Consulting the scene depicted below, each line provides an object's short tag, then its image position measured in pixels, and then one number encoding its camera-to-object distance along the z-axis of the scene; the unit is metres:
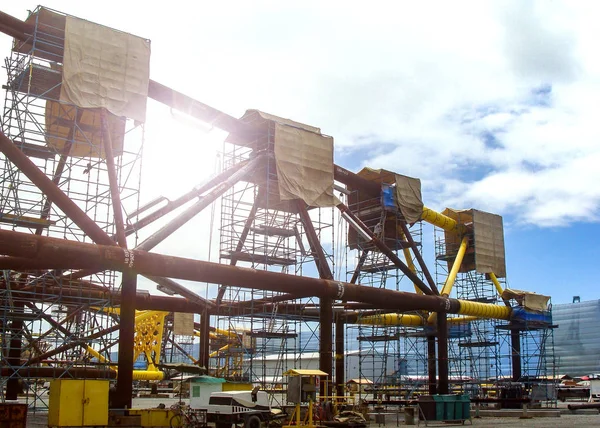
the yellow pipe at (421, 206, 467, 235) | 45.75
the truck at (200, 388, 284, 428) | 24.66
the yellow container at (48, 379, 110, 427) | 21.75
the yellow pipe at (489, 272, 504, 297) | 49.41
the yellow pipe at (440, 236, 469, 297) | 41.75
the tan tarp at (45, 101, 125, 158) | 28.81
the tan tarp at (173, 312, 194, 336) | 67.25
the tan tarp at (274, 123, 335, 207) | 33.91
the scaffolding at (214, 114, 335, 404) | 34.31
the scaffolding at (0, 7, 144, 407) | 26.39
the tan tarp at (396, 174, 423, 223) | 42.06
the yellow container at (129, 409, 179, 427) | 24.34
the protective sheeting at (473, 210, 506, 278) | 48.50
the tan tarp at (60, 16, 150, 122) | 26.39
